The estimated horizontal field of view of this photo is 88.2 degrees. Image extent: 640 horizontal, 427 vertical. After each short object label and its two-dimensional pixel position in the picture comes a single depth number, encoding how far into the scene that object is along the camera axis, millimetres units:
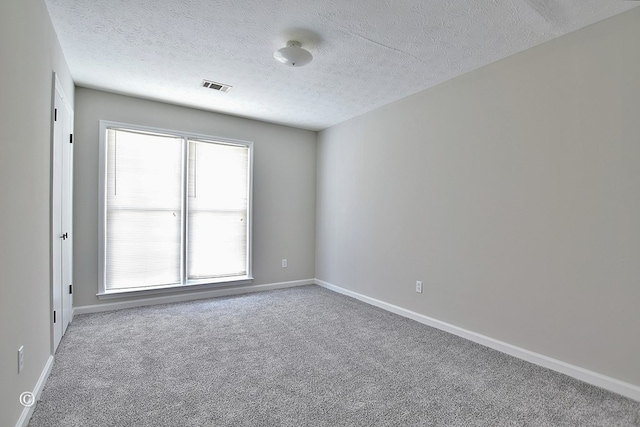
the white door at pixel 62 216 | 2605
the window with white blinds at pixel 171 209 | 3930
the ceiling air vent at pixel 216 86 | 3475
